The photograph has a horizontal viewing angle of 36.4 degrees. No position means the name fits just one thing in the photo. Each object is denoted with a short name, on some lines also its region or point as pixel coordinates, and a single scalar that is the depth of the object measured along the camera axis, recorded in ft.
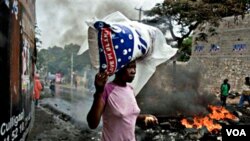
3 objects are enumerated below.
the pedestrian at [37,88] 37.36
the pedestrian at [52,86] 72.97
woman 8.79
